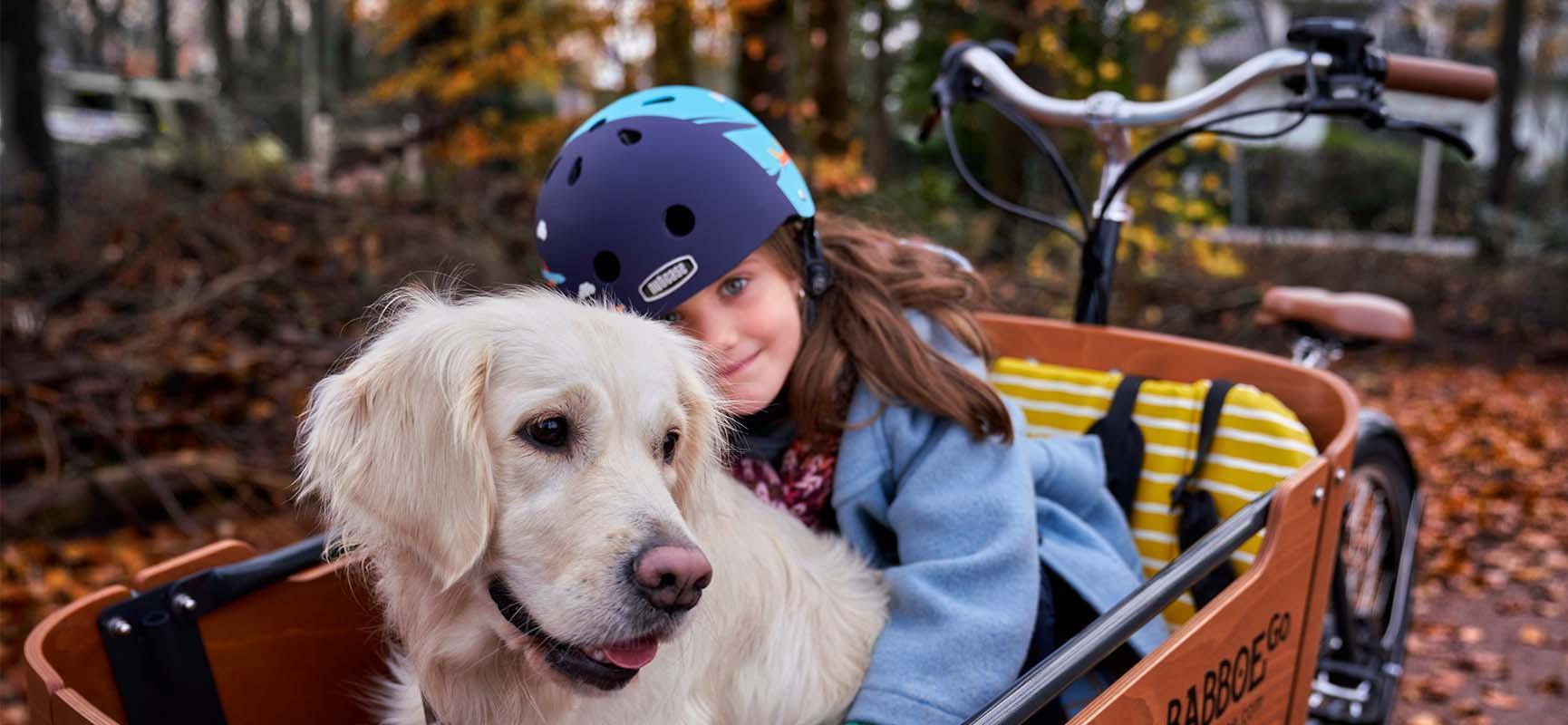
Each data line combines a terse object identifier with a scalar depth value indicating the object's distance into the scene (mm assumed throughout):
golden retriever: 1368
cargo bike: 1712
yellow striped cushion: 2277
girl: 1898
